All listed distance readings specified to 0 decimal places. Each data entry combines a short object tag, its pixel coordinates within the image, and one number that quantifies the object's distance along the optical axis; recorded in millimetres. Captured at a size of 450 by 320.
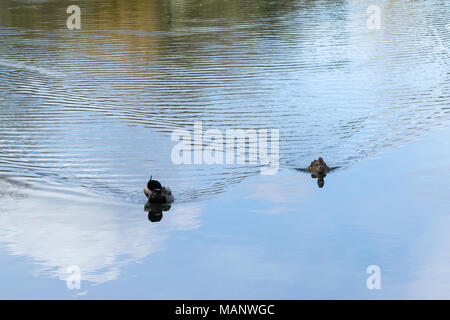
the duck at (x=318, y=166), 17578
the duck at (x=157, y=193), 15422
